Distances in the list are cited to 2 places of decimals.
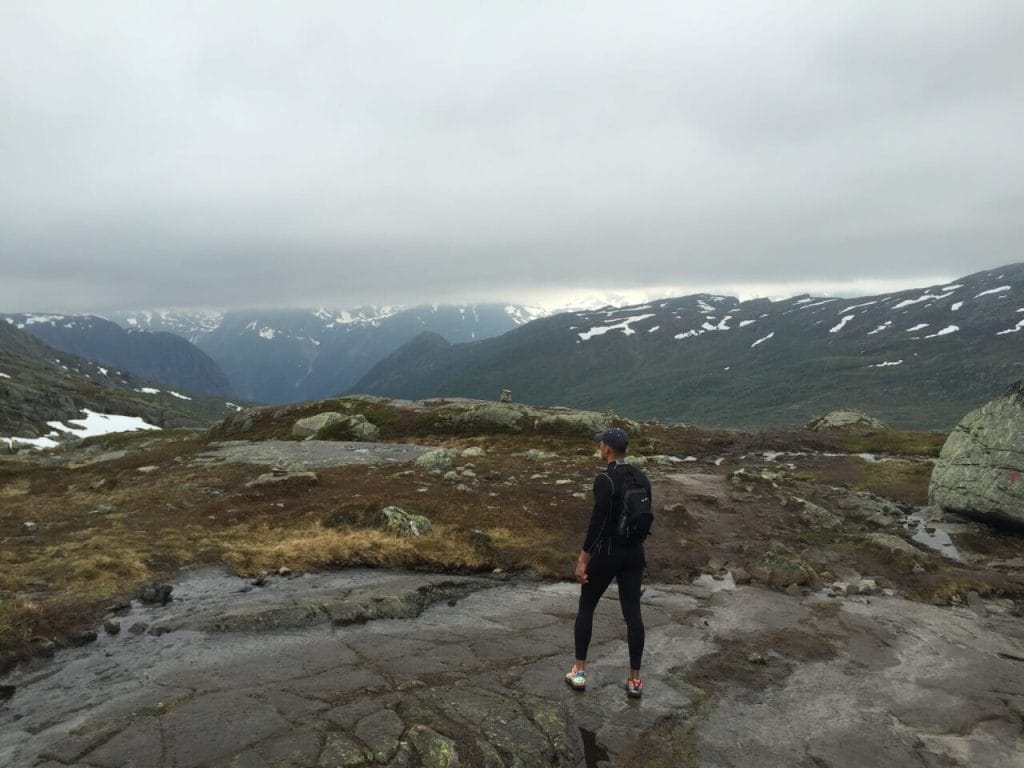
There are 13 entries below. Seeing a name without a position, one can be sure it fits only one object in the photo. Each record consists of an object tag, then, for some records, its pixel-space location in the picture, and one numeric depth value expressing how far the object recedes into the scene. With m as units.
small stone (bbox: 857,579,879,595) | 18.27
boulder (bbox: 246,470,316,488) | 30.64
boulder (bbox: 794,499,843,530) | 26.42
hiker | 10.40
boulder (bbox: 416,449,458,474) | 34.91
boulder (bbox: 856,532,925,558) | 21.03
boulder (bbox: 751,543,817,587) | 19.00
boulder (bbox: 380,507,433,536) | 21.92
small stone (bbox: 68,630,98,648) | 13.03
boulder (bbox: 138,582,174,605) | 15.76
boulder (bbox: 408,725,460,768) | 8.15
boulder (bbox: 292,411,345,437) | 60.12
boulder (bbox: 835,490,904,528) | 28.10
